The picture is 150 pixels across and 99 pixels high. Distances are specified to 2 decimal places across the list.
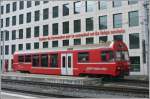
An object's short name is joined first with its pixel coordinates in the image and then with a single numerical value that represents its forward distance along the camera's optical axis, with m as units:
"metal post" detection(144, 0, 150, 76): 23.17
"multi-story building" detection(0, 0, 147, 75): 26.20
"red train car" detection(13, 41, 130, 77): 14.99
